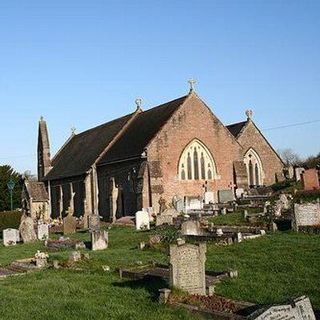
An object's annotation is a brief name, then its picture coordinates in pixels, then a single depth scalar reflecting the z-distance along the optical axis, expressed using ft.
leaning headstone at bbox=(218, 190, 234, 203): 120.57
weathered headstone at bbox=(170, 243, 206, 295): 40.42
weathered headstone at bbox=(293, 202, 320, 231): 69.41
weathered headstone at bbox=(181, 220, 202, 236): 73.41
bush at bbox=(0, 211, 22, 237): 133.49
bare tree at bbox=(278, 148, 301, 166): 422.45
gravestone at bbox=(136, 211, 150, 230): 96.84
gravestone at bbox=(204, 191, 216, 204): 119.36
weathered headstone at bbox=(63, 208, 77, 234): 108.06
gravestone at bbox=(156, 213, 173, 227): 93.15
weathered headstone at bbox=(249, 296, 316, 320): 28.27
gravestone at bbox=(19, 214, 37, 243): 98.07
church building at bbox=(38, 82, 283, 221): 121.08
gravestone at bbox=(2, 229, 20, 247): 97.57
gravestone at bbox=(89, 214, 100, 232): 103.46
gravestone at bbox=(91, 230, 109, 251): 75.75
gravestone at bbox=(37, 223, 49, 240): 100.07
